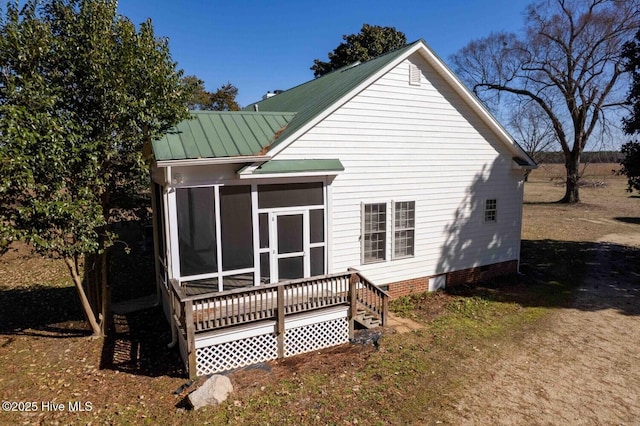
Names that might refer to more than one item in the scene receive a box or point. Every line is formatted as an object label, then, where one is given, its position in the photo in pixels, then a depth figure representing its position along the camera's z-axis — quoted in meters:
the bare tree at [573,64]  28.52
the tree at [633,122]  15.84
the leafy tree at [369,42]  34.97
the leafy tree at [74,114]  6.95
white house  8.44
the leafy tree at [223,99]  50.31
